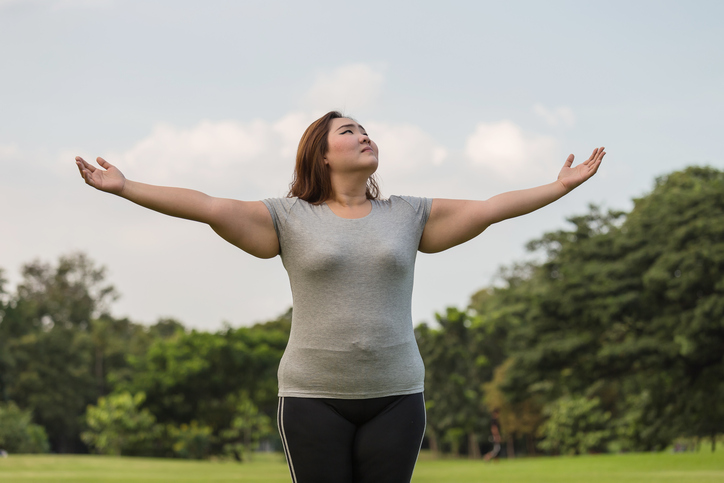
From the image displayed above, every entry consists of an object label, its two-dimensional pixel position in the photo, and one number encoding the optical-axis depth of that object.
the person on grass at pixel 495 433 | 25.51
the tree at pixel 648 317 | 17.86
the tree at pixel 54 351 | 40.12
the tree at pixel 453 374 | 35.41
